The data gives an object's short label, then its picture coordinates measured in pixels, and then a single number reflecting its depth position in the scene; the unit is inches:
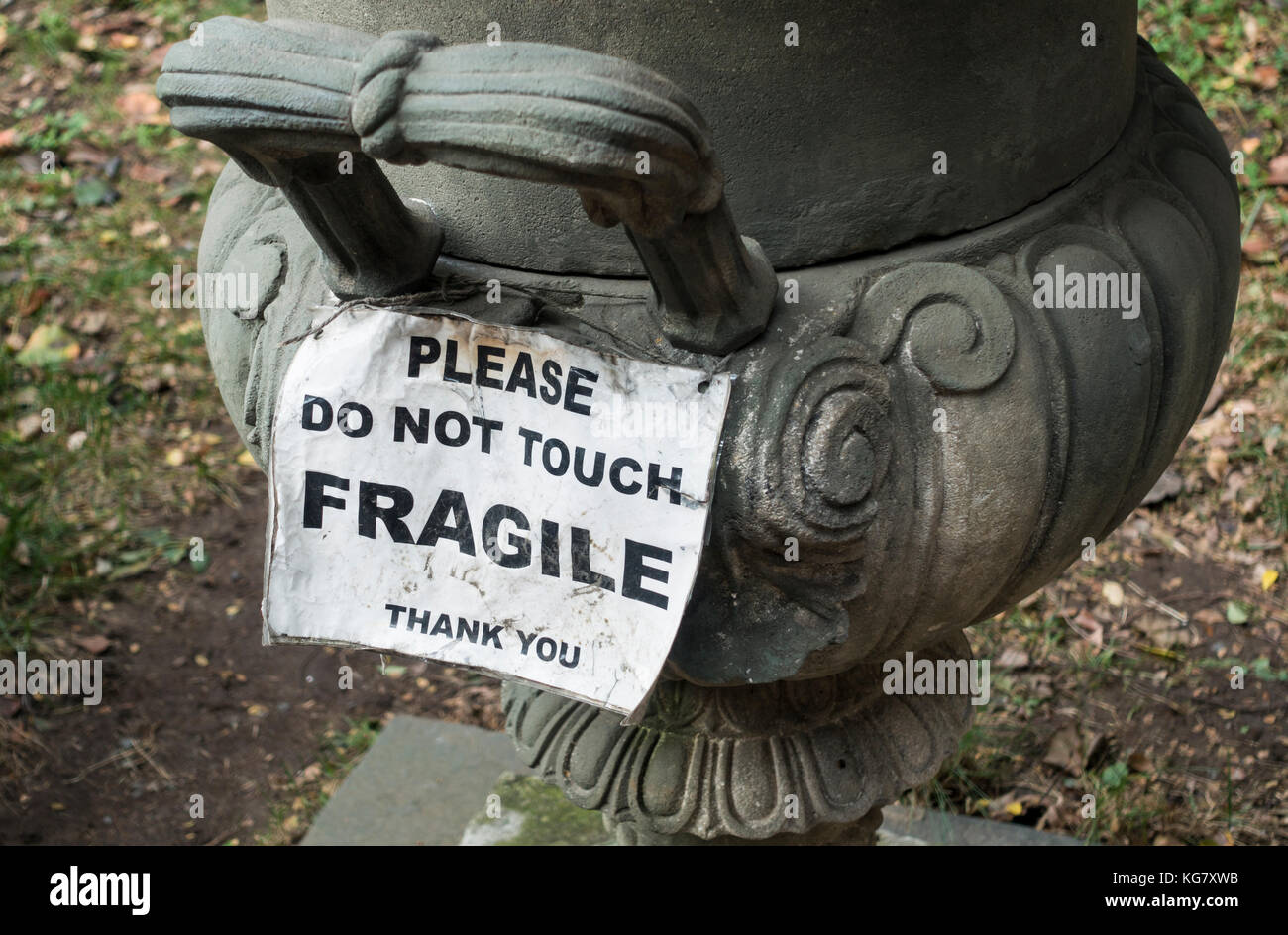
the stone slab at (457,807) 74.9
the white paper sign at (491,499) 40.4
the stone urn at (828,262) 38.6
